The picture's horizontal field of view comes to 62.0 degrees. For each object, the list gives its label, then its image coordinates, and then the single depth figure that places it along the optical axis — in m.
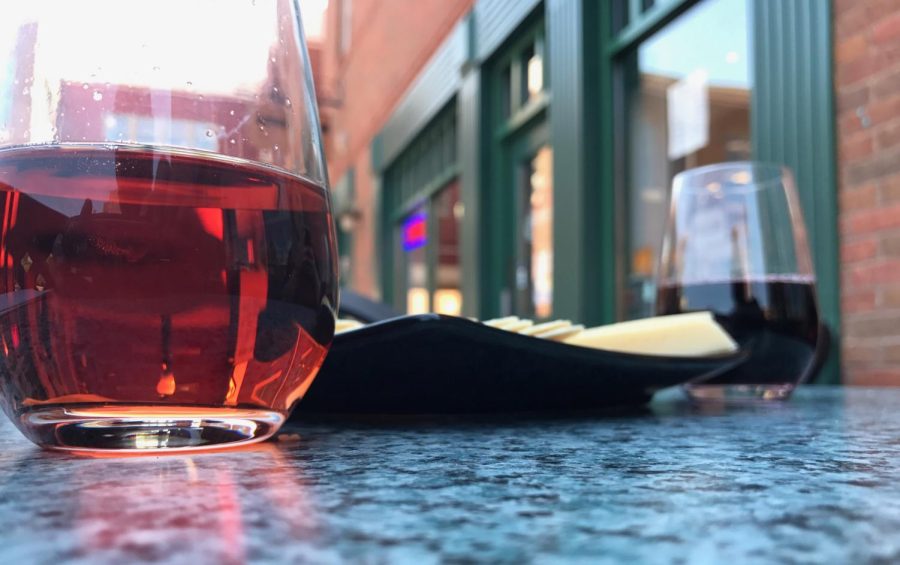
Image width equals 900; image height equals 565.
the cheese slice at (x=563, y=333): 0.52
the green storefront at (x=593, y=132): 2.00
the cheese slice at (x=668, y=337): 0.55
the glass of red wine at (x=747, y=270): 0.68
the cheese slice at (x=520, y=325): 0.51
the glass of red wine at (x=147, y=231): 0.29
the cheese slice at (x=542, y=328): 0.51
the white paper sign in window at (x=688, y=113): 2.63
